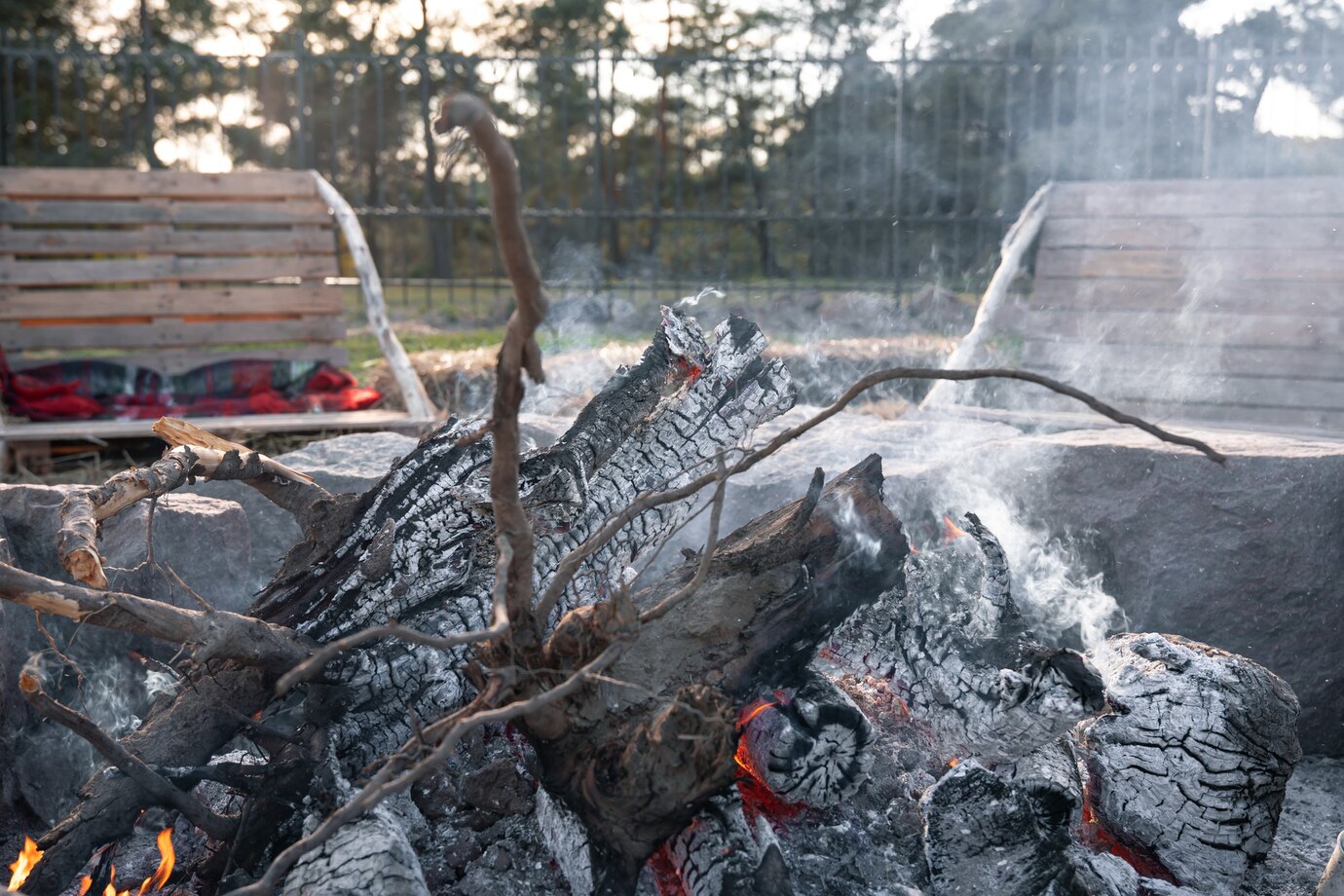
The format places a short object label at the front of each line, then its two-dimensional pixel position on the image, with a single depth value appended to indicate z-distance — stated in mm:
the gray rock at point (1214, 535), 2561
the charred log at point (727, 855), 1625
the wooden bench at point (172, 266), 5738
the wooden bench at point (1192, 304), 4770
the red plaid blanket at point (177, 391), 5410
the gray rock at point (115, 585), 2225
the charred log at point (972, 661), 1854
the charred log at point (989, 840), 1768
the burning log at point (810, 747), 1909
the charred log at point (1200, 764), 1909
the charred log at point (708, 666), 1526
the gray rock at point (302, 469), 2961
